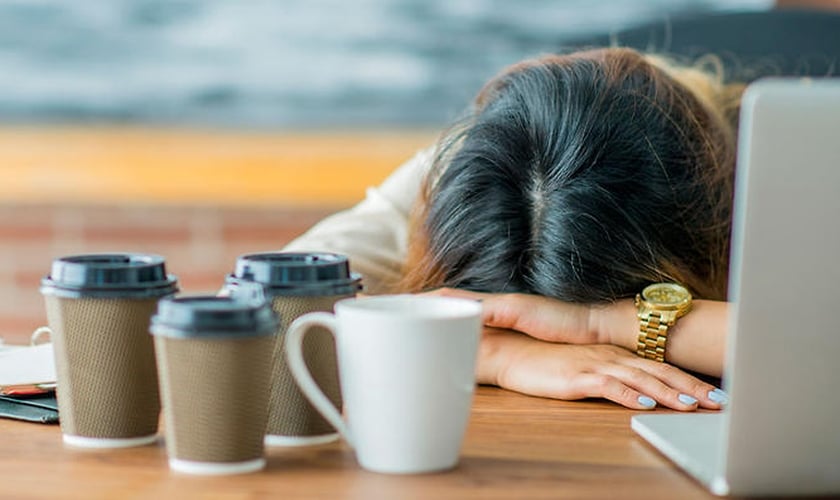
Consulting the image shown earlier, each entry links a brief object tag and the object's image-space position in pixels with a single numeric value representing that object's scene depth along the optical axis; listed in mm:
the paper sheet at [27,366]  1549
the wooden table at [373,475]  1294
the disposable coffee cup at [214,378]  1293
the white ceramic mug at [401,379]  1286
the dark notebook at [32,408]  1461
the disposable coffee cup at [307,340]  1385
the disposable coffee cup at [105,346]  1360
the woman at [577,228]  1631
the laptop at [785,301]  1207
